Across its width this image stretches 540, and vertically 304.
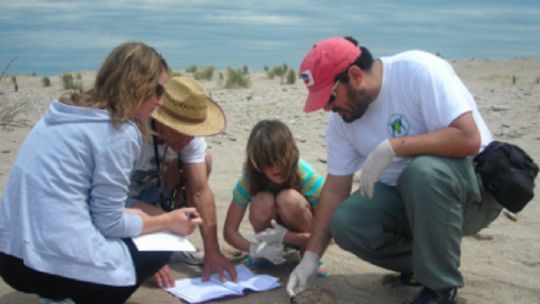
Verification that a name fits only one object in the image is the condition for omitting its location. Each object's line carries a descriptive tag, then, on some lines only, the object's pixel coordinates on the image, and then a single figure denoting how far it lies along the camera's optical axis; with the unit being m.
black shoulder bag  2.64
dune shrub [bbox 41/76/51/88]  16.59
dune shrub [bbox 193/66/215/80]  17.38
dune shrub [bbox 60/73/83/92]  14.98
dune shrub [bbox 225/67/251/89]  14.08
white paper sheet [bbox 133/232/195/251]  2.47
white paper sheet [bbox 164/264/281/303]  2.88
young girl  3.05
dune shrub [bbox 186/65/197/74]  20.66
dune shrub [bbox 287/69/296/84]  14.67
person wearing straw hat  2.97
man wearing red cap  2.53
